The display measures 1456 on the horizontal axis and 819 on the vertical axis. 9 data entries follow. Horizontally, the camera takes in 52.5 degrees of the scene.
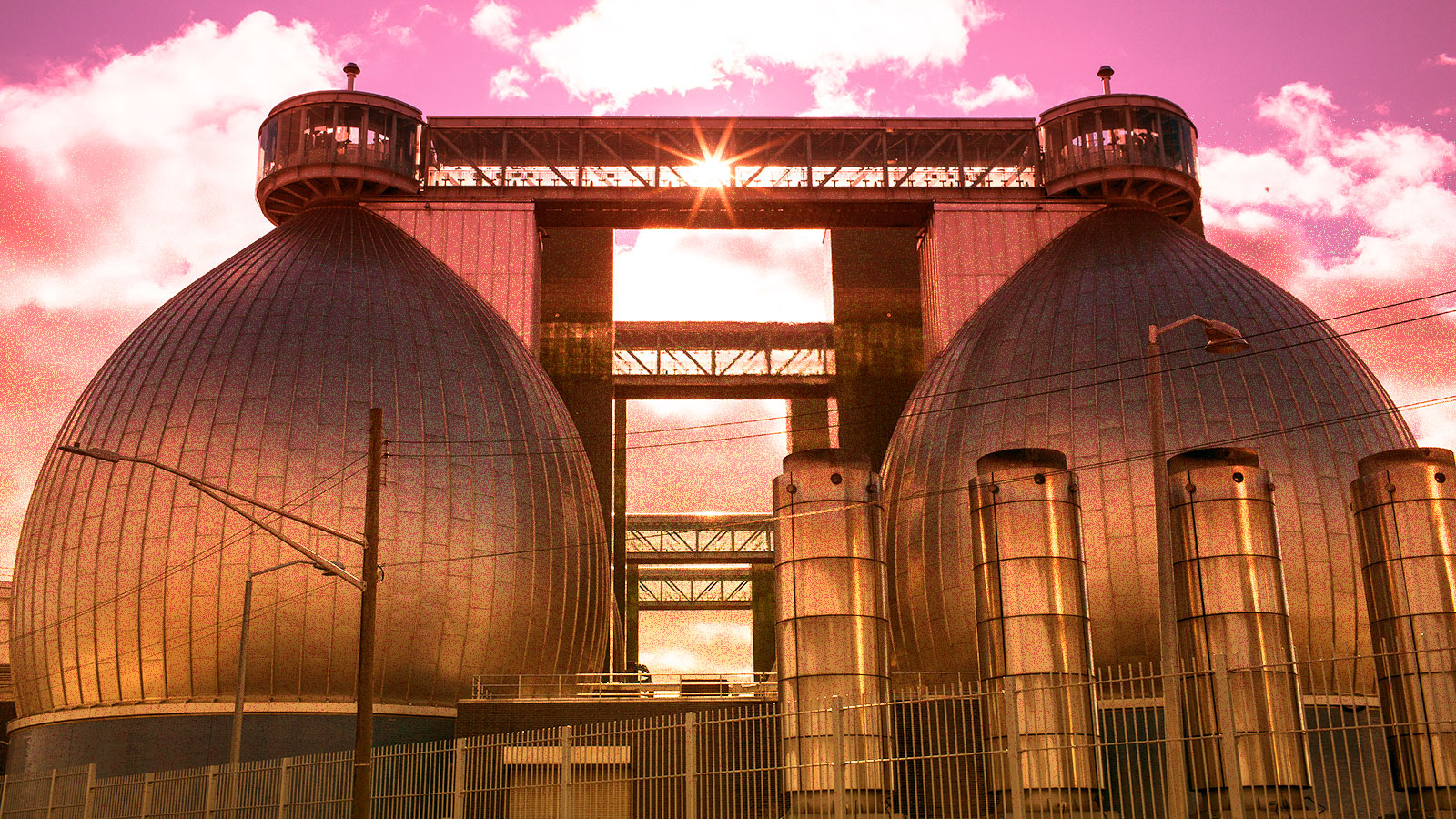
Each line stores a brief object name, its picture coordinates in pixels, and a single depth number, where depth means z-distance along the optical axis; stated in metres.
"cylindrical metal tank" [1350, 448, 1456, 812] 29.80
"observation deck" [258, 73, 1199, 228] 50.31
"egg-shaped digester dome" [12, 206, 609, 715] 36.53
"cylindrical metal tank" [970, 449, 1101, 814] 28.53
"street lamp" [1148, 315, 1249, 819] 24.73
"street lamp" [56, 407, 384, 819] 23.83
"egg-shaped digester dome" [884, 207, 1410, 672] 36.06
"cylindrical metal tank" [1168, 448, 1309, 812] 27.91
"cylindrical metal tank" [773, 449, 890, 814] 29.20
